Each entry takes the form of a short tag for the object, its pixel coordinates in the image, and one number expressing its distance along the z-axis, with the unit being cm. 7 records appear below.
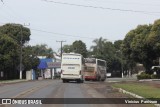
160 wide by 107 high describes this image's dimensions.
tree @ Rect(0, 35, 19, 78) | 8175
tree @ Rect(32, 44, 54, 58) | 16520
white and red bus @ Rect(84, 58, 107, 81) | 6975
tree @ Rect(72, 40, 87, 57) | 17062
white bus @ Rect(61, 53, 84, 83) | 5538
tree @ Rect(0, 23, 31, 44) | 10962
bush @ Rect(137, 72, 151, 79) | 7368
